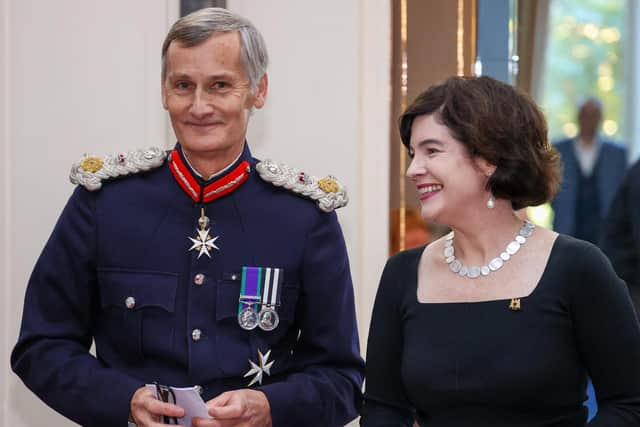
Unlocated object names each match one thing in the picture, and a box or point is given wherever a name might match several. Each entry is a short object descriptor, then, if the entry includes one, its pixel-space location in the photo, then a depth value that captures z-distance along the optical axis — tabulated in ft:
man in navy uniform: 12.74
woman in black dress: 11.83
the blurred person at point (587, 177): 21.53
